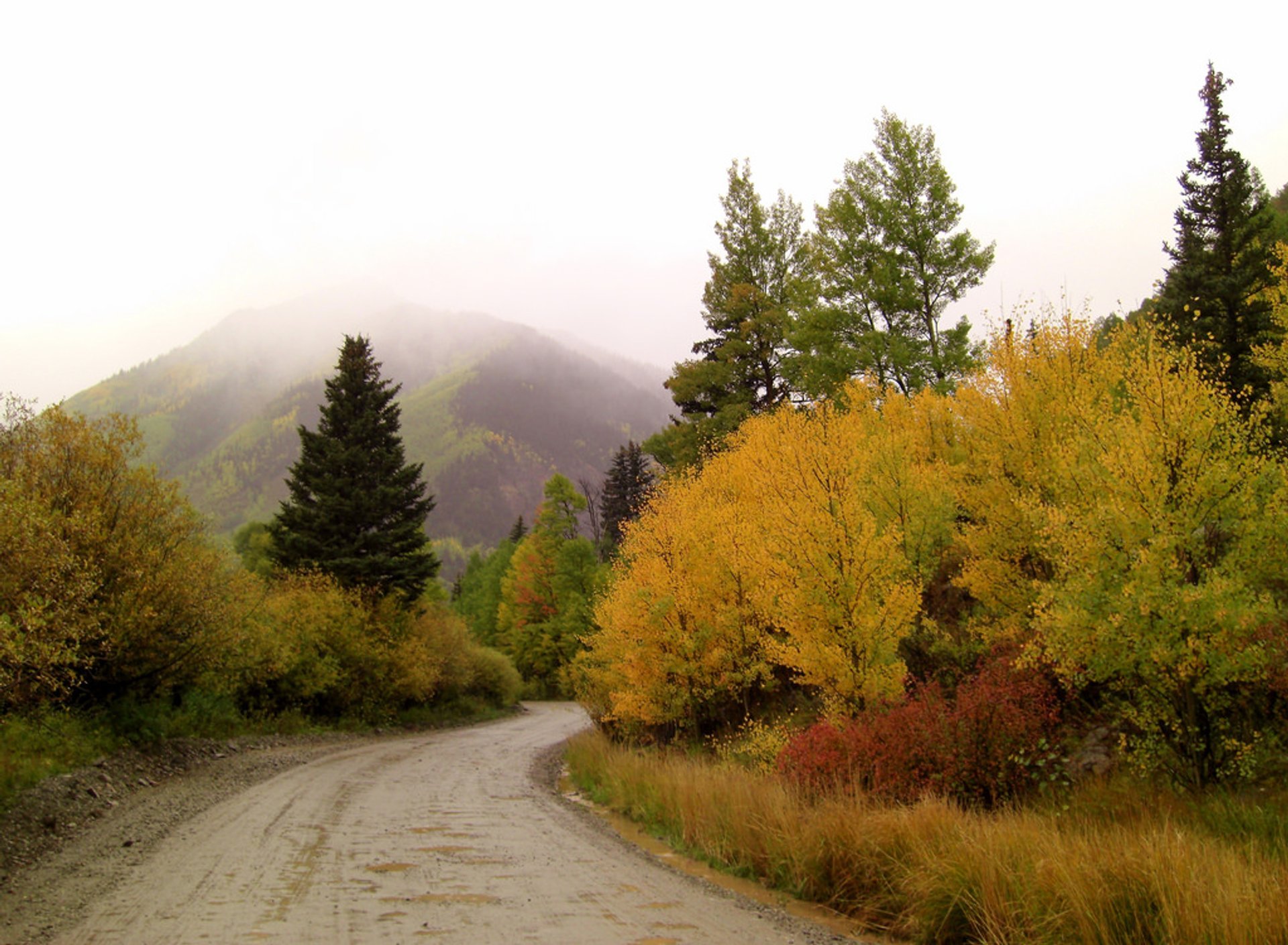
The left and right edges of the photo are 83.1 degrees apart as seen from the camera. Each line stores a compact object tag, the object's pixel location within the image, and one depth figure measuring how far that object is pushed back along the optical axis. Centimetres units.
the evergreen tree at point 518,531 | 8169
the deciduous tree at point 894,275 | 2322
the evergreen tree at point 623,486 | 6138
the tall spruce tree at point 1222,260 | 2495
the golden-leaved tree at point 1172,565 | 896
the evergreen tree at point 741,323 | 3112
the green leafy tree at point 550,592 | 5012
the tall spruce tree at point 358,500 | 3127
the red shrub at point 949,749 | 1030
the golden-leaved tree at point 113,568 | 1230
